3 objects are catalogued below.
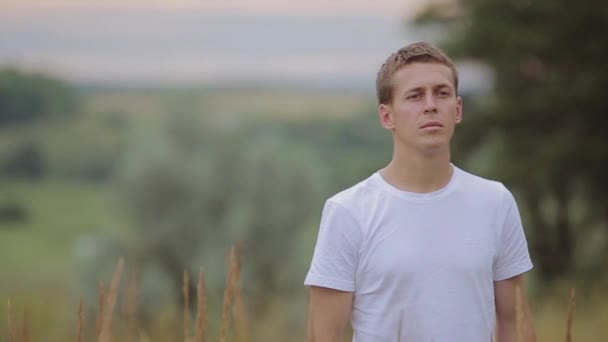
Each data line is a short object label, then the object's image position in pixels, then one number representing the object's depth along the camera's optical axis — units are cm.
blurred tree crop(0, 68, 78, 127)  3666
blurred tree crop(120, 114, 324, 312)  2428
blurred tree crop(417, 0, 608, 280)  1856
